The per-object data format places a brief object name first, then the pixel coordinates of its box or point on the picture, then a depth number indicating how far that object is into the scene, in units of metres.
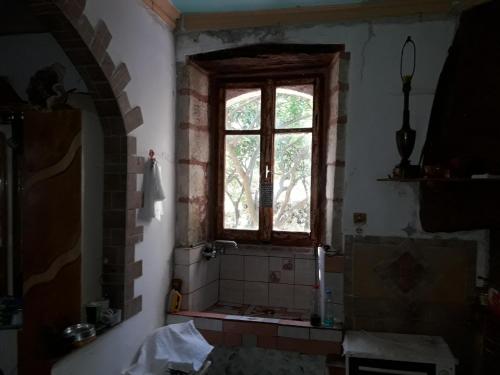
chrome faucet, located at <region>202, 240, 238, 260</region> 2.88
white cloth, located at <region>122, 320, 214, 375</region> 2.15
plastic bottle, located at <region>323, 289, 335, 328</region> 2.40
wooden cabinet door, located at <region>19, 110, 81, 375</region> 1.78
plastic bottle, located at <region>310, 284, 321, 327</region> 2.39
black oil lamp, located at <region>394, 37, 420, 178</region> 2.21
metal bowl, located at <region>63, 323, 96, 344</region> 1.68
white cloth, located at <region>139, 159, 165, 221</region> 2.23
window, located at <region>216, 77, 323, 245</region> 2.98
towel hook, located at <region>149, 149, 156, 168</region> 2.28
